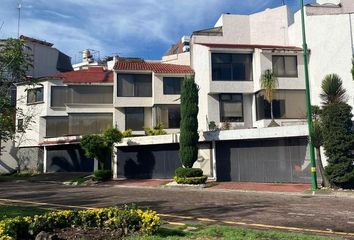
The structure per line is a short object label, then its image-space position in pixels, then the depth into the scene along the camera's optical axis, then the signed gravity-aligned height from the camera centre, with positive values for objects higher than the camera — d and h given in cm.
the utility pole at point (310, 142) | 2188 +71
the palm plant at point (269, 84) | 3089 +569
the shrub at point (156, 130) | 3478 +244
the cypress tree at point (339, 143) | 2119 +60
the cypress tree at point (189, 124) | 2848 +240
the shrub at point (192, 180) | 2659 -162
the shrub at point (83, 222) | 800 -140
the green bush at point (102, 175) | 3253 -145
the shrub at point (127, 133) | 3537 +221
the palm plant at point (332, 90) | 2117 +353
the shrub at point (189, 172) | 2714 -111
